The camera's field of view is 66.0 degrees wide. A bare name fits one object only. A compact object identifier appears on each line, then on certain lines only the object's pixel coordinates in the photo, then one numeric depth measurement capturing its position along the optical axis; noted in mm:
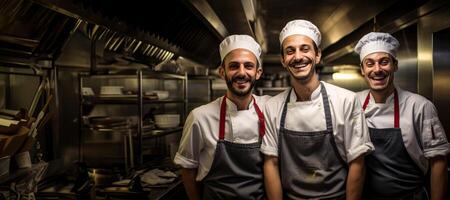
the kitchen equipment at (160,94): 3589
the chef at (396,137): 1865
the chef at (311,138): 1729
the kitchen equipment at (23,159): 1907
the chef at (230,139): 1850
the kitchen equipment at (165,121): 3715
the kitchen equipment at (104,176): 2709
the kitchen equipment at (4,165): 1726
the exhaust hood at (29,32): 2090
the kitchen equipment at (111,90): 3362
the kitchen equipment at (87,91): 3344
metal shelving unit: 3223
